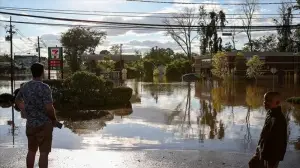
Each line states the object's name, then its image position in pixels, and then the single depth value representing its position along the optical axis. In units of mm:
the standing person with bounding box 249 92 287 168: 5125
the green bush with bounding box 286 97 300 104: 21169
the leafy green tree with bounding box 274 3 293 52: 68812
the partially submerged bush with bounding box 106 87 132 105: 20919
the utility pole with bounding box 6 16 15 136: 13219
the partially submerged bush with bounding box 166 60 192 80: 71562
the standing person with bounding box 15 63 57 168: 5824
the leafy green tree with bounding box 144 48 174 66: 96188
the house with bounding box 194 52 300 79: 53781
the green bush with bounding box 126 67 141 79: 71750
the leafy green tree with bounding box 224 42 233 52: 85725
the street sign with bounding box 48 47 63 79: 28672
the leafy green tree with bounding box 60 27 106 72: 73688
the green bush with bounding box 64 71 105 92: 20000
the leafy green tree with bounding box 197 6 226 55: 69750
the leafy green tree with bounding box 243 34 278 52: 86956
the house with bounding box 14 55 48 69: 118400
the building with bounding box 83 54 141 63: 73875
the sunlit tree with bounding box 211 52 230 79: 49438
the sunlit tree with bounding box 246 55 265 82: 46031
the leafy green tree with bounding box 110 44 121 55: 97325
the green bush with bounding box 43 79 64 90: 21342
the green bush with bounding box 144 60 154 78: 76688
